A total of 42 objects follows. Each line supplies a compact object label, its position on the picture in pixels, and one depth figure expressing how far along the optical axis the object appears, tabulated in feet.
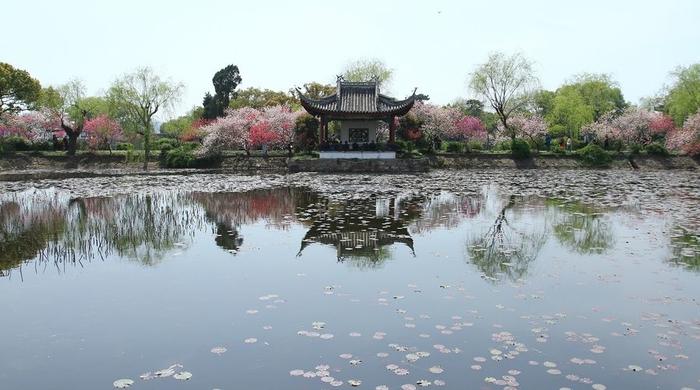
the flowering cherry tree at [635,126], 151.33
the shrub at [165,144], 144.05
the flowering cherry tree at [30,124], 147.54
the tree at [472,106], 254.27
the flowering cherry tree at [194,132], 158.31
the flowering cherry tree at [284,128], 139.74
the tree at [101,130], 152.15
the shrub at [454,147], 140.05
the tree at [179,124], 211.20
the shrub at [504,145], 145.69
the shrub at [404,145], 134.42
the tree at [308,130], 137.39
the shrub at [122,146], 160.56
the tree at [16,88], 137.69
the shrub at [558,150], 140.87
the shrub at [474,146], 144.36
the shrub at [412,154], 128.78
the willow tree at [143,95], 143.95
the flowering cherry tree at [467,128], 162.91
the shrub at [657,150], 137.90
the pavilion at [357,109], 123.75
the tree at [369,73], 177.68
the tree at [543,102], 215.72
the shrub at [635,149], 139.03
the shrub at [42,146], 147.33
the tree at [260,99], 195.42
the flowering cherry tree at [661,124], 152.25
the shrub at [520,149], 136.87
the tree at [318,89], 189.46
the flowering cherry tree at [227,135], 138.21
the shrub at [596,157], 135.03
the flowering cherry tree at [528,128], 155.63
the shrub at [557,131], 168.55
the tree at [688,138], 130.82
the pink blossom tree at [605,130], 151.64
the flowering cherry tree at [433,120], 150.00
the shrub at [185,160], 136.36
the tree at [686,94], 141.69
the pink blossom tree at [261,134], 136.56
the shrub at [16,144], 142.41
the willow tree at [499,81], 152.35
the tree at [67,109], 147.13
